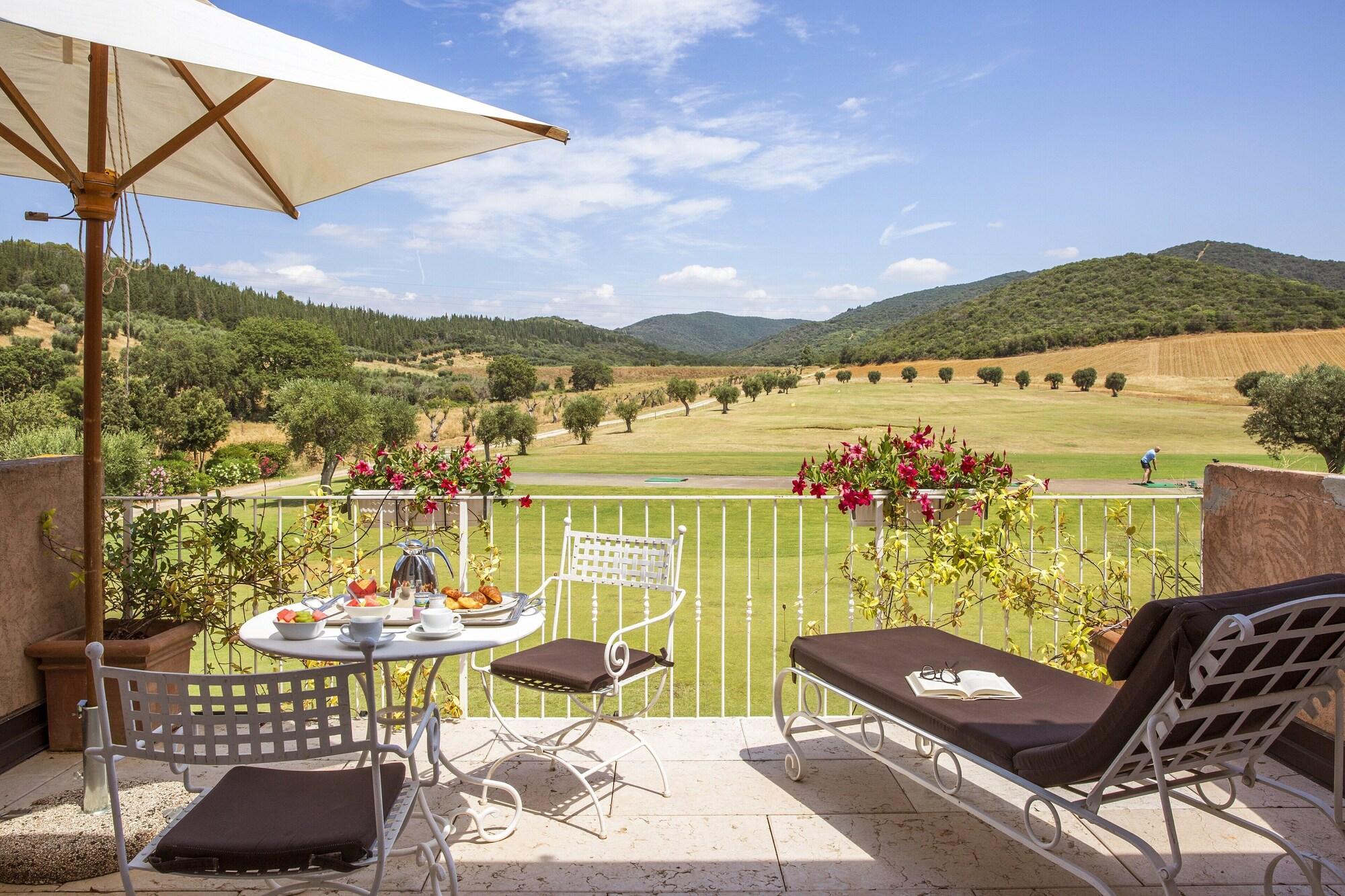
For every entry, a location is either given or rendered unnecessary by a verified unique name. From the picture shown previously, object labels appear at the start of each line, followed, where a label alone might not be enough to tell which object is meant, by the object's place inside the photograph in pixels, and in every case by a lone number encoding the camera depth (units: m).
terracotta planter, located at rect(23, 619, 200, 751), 3.11
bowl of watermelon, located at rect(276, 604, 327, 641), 2.22
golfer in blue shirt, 29.34
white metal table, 2.08
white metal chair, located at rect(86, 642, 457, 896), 1.51
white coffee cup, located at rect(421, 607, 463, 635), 2.29
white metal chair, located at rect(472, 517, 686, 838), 2.68
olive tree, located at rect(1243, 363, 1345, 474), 41.25
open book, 2.49
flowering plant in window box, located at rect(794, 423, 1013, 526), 3.79
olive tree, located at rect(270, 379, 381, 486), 41.84
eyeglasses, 2.61
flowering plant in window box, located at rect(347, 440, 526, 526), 3.81
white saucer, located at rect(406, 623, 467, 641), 2.28
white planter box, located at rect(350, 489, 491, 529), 3.79
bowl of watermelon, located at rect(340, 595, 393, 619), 2.38
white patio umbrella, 1.84
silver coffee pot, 2.63
